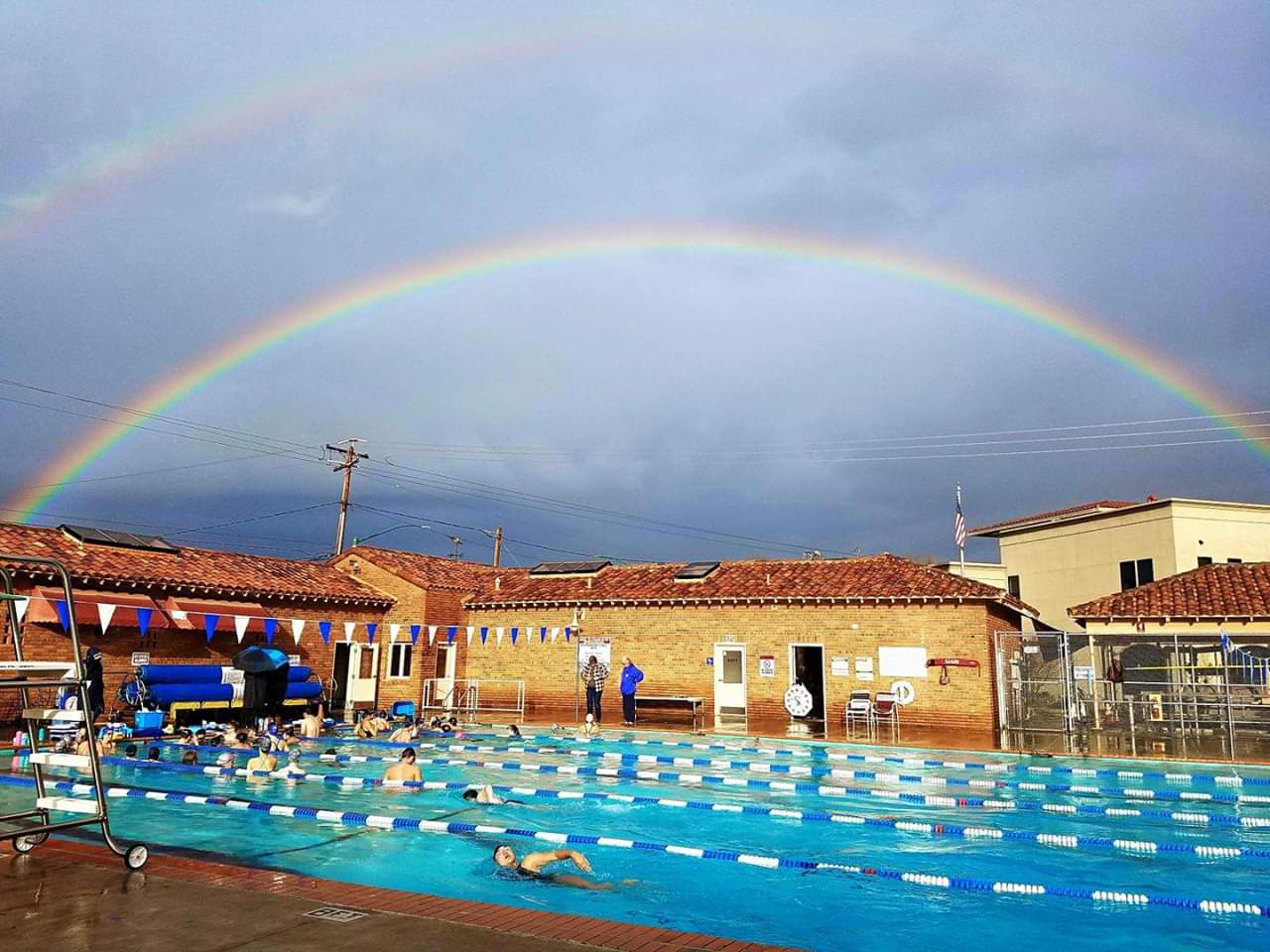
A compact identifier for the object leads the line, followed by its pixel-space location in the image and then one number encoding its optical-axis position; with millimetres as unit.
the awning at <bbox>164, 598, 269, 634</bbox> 23703
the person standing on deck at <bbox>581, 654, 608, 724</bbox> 24734
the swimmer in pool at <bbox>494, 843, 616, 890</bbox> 9070
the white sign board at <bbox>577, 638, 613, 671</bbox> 29922
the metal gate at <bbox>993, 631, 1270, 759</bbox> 21016
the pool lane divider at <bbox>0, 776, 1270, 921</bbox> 8125
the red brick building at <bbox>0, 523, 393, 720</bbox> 21562
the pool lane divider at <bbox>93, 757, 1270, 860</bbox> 10820
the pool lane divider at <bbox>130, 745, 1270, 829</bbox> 12727
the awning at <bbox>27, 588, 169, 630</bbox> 20688
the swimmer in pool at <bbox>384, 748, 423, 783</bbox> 14477
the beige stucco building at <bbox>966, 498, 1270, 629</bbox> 40688
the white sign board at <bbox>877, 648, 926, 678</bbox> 25406
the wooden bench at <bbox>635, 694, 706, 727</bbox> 26938
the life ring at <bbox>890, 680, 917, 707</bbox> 25250
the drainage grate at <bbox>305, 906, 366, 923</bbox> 5695
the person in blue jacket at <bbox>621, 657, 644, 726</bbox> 25969
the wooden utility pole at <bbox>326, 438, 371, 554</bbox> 43312
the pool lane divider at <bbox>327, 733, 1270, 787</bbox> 16109
